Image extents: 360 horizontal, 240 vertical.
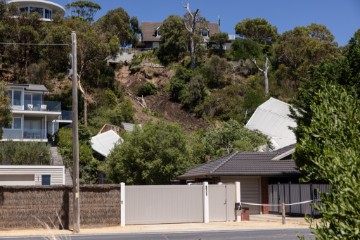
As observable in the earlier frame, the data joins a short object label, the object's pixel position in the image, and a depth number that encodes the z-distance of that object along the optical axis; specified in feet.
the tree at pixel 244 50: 269.23
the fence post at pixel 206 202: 96.17
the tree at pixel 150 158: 129.80
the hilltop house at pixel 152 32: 317.22
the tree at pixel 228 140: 165.07
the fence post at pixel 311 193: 100.20
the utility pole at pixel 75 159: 82.53
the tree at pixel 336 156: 17.43
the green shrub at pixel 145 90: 244.22
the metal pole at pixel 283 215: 89.15
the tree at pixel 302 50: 246.88
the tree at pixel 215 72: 242.99
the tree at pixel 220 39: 280.31
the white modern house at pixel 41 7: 264.31
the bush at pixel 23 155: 140.36
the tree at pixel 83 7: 276.06
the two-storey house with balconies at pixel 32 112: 174.50
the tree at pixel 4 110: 114.19
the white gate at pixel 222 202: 97.30
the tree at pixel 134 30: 306.14
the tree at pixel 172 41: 262.67
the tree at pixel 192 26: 257.34
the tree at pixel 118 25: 264.93
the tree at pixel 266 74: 244.89
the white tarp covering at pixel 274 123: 186.50
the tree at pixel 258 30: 297.33
